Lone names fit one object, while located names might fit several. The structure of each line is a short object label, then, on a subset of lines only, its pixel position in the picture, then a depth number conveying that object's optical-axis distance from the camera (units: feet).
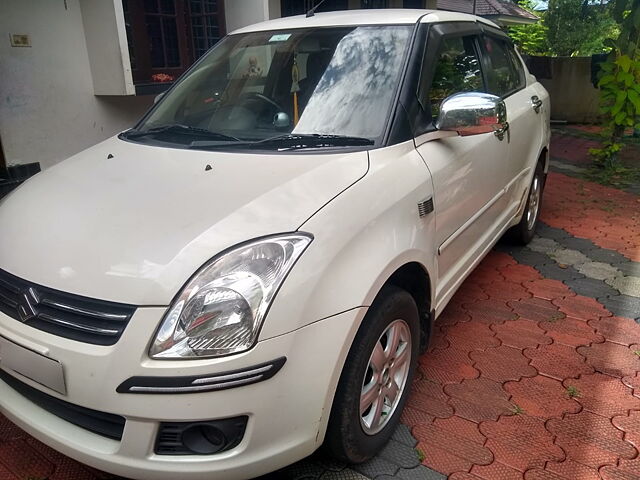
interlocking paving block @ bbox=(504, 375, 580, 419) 7.96
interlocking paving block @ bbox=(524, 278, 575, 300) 11.73
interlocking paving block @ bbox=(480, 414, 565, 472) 7.02
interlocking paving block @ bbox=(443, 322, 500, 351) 9.78
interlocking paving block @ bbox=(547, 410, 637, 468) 7.06
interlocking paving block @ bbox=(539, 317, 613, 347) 9.86
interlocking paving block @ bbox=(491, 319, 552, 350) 9.80
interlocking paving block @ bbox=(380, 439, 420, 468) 7.01
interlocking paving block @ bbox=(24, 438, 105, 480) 6.77
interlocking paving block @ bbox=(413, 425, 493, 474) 6.97
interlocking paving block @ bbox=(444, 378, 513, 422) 7.92
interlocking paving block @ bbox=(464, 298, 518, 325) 10.72
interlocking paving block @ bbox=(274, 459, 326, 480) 6.72
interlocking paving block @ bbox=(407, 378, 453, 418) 7.99
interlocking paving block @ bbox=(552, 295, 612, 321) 10.83
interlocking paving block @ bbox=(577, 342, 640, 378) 8.96
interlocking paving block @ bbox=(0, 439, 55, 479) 6.80
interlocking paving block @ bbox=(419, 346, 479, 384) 8.84
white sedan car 5.13
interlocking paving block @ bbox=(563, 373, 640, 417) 8.02
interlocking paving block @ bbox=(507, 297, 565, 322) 10.77
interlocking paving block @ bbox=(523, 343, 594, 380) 8.91
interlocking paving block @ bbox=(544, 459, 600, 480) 6.75
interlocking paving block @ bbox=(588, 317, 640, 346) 9.92
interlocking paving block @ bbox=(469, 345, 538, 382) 8.86
